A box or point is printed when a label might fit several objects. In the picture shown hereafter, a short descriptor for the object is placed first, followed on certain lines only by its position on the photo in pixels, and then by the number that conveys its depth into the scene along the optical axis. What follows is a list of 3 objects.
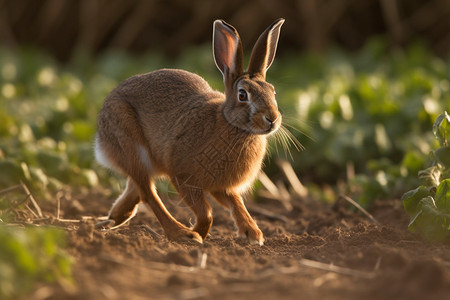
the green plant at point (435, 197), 9.31
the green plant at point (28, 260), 6.36
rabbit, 10.20
